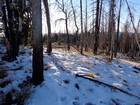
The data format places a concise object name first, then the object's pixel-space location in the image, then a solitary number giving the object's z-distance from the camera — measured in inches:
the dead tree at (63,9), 487.3
